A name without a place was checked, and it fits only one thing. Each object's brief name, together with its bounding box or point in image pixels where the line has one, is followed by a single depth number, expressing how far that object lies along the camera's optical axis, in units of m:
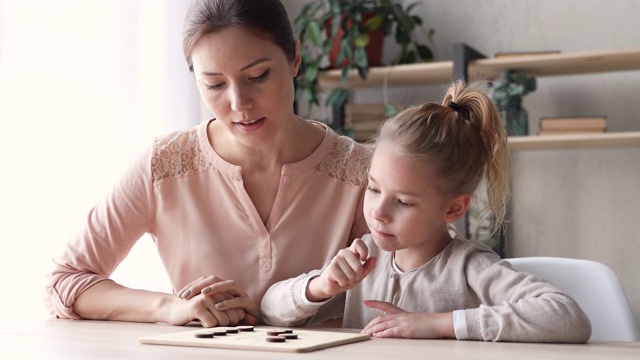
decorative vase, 3.44
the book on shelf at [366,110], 3.74
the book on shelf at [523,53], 3.42
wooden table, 1.09
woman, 1.65
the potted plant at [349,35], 3.65
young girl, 1.37
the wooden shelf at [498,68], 3.33
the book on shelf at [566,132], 3.34
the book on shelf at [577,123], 3.34
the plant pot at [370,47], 3.72
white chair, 1.66
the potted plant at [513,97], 3.43
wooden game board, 1.13
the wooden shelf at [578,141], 3.28
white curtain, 2.36
